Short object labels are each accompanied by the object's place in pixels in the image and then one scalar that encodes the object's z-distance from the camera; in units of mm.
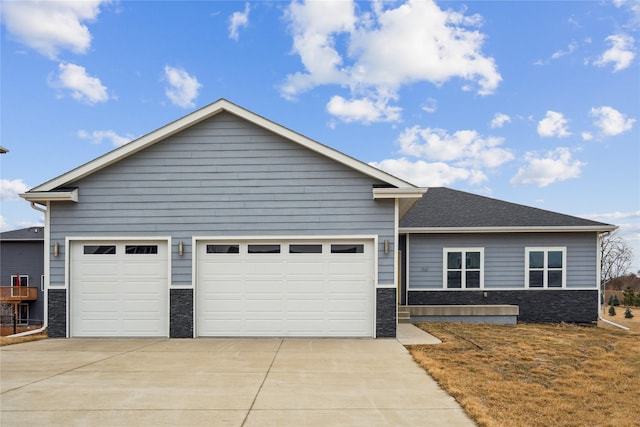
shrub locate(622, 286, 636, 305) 24734
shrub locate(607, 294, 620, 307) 23938
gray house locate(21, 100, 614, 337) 9883
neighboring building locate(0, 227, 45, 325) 26516
